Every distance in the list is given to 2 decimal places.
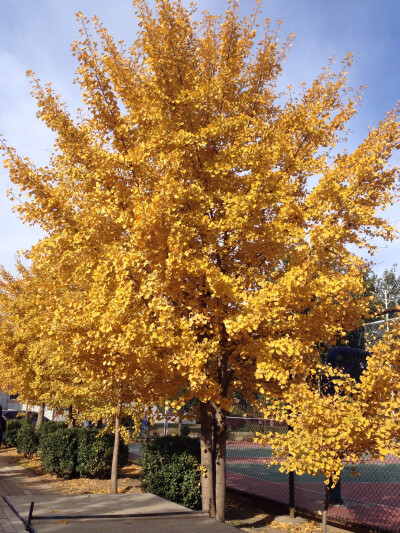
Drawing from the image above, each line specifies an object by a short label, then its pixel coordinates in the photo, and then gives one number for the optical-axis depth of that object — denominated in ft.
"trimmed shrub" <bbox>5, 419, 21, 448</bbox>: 62.28
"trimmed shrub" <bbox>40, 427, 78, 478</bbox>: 37.68
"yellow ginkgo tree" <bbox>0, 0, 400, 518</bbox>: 17.06
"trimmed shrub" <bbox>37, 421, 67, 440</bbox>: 44.78
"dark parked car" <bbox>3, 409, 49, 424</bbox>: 113.33
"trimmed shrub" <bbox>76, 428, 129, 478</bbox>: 36.47
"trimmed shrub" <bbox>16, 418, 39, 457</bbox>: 50.83
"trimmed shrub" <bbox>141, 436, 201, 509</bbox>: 24.61
